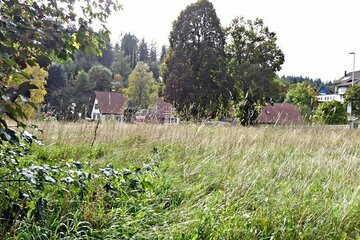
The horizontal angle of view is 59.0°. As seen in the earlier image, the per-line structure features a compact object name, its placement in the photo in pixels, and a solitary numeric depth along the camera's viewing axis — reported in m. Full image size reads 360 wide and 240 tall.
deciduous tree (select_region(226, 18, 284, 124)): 26.86
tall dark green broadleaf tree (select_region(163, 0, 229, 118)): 25.47
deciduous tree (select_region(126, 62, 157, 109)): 39.78
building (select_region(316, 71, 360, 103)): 65.44
